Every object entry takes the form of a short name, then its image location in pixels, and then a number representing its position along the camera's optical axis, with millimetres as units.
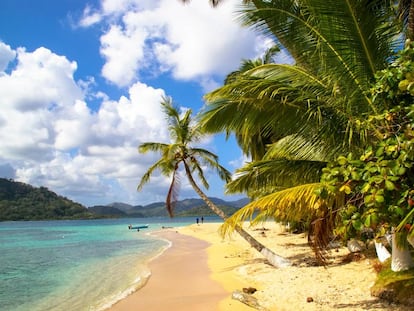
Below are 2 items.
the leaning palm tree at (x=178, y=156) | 14008
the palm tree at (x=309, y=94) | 5133
